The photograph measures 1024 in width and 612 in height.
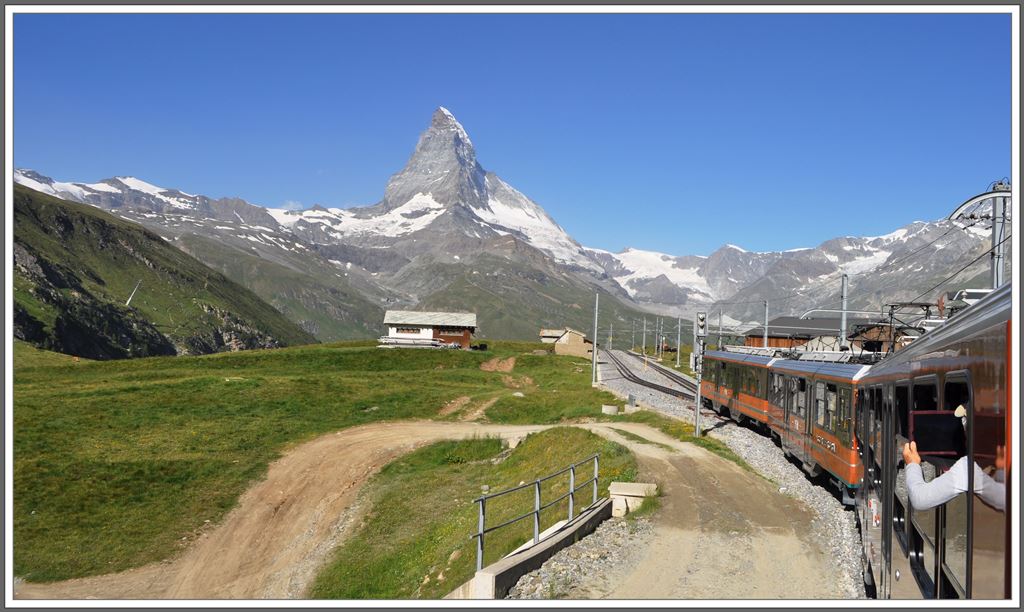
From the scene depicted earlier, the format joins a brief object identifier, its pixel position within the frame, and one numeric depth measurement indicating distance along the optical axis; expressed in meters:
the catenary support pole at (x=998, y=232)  18.53
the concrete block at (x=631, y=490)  19.06
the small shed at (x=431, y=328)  125.50
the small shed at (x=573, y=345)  131.88
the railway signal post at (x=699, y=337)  32.19
